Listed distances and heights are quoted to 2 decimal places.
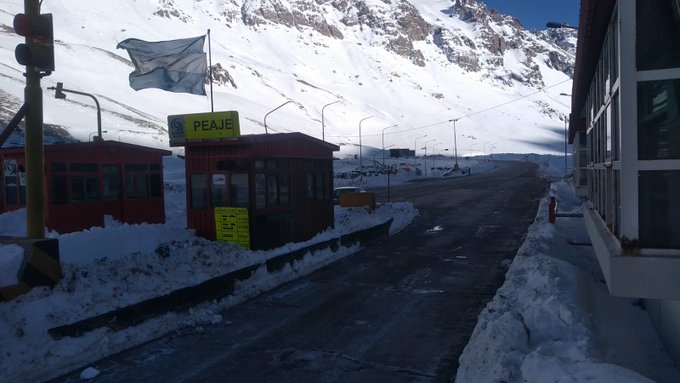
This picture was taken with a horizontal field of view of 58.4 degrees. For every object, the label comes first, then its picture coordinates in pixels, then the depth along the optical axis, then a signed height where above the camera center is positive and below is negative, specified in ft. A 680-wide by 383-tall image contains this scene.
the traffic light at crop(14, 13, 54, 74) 25.79 +6.28
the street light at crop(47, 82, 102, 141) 70.87 +10.62
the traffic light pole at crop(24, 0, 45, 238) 29.30 +1.83
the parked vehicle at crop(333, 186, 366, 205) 111.28 -2.89
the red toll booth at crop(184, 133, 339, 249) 47.78 -0.88
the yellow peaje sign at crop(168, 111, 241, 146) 48.14 +4.32
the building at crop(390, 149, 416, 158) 415.60 +15.28
